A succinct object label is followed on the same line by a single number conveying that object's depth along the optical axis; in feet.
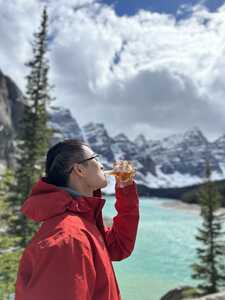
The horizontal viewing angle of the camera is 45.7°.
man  4.04
